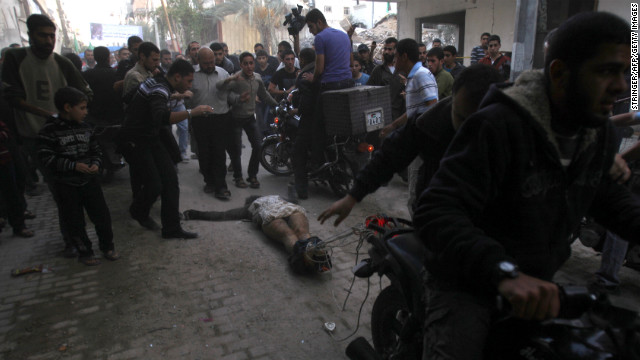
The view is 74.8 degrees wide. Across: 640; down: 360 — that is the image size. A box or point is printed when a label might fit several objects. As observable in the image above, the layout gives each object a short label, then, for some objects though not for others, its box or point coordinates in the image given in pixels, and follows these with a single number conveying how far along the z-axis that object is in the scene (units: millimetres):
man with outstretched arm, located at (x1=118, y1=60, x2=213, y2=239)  4359
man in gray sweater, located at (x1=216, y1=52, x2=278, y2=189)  6488
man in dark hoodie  1188
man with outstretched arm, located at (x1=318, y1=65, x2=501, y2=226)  2125
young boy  3789
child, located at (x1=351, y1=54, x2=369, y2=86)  7418
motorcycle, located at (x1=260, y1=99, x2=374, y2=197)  5898
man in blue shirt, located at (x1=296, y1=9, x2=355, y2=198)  5504
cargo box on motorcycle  5277
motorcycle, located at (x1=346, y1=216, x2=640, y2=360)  1200
